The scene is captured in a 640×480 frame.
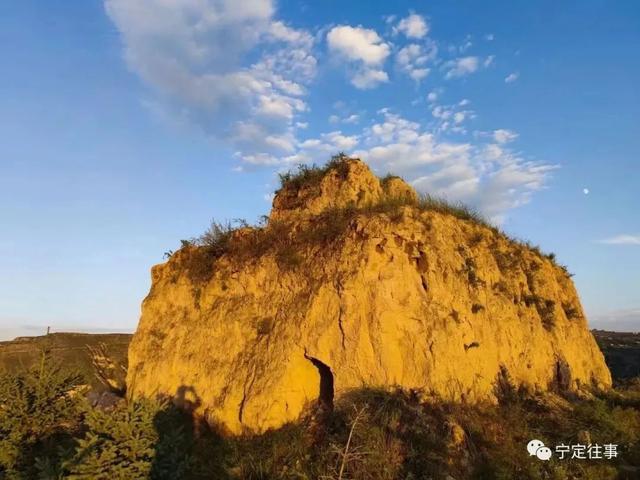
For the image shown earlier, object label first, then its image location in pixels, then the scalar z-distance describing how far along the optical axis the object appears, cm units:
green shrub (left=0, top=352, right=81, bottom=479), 1017
